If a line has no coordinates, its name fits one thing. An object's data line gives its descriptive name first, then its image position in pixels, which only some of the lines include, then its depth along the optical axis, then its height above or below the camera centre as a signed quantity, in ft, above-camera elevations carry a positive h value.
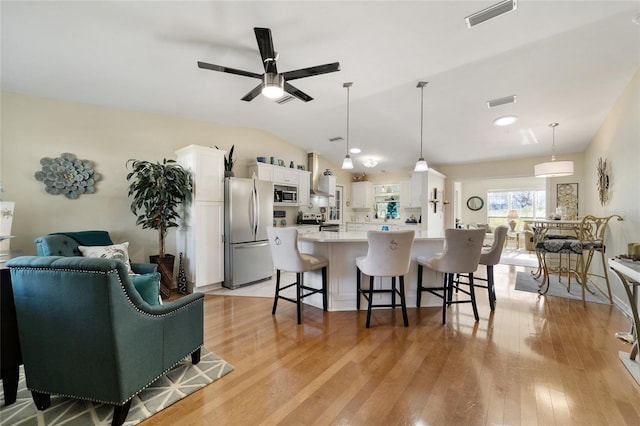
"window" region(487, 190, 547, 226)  30.50 +1.29
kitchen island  10.99 -2.48
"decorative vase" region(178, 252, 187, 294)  13.46 -3.50
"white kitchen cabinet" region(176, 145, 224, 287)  13.43 -0.35
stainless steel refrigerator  14.21 -1.05
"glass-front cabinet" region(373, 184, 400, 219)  26.11 +1.37
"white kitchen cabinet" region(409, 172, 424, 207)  22.49 +2.20
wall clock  33.55 +1.54
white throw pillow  9.98 -1.50
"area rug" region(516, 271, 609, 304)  12.47 -3.90
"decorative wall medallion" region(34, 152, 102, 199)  11.25 +1.66
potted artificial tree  12.19 +0.85
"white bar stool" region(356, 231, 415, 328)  8.89 -1.42
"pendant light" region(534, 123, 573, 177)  14.82 +2.72
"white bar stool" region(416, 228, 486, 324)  9.41 -1.46
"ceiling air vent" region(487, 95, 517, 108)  13.01 +5.80
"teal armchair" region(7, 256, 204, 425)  4.76 -2.23
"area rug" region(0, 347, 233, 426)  5.25 -4.14
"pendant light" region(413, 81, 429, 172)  12.22 +2.57
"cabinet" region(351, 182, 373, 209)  26.99 +2.00
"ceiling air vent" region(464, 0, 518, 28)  7.44 +6.02
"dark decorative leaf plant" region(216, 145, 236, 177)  14.76 +2.81
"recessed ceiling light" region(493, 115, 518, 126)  14.63 +5.40
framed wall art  18.81 +1.27
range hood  21.97 +3.64
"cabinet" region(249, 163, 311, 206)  17.57 +2.74
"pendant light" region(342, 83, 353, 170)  12.46 +2.62
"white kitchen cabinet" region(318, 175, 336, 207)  22.95 +2.65
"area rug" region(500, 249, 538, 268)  20.66 -3.77
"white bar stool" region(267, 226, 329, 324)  9.58 -1.62
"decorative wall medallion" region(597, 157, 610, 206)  13.61 +1.84
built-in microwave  18.81 +1.45
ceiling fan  7.66 +4.34
